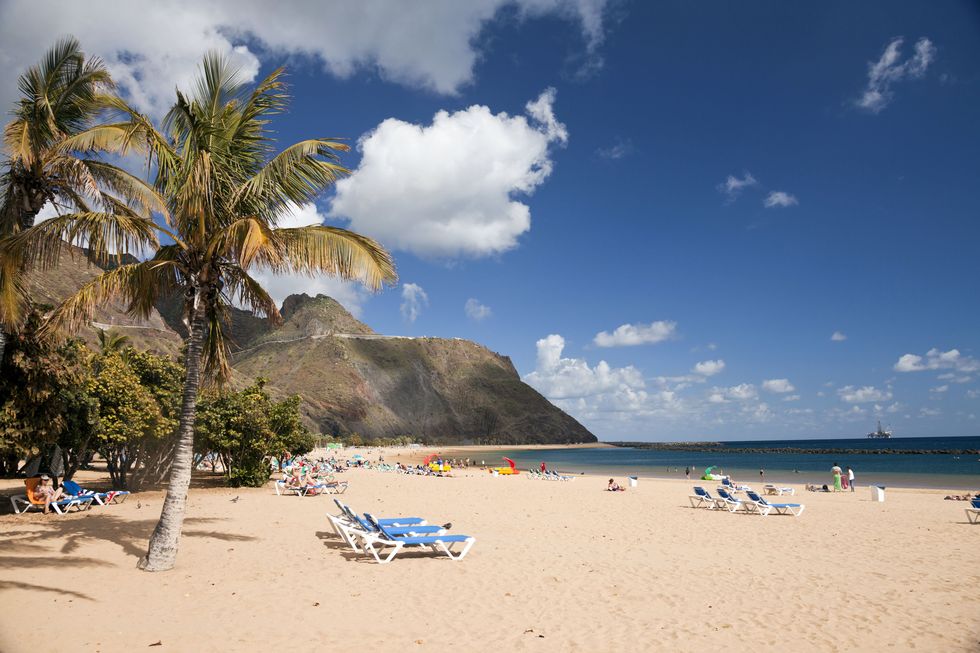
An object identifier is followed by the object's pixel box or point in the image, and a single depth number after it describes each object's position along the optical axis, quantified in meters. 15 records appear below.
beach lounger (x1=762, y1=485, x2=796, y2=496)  21.66
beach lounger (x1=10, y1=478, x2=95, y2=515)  11.90
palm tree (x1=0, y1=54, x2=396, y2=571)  7.32
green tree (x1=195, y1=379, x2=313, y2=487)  18.83
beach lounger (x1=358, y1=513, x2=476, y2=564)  8.50
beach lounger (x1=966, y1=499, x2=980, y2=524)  13.60
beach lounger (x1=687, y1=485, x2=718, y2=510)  17.14
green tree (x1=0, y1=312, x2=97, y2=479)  10.43
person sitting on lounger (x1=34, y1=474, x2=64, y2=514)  11.98
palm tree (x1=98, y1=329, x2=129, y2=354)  30.25
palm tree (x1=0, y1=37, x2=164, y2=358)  8.32
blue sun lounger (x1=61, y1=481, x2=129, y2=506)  13.03
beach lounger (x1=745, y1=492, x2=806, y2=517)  15.16
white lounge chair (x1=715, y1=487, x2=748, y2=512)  16.05
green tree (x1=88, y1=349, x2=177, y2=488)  14.07
